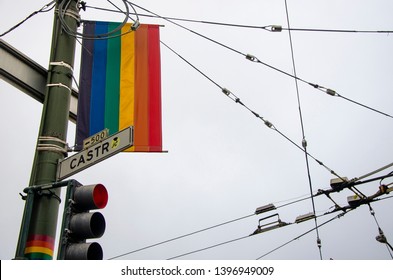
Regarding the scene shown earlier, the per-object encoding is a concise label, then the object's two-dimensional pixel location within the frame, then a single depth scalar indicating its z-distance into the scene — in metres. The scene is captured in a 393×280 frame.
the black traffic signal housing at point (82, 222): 4.23
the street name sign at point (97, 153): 4.76
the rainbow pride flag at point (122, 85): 6.85
